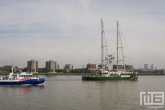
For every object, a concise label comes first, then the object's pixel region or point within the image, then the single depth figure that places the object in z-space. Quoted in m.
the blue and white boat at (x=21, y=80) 70.65
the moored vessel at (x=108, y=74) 102.41
